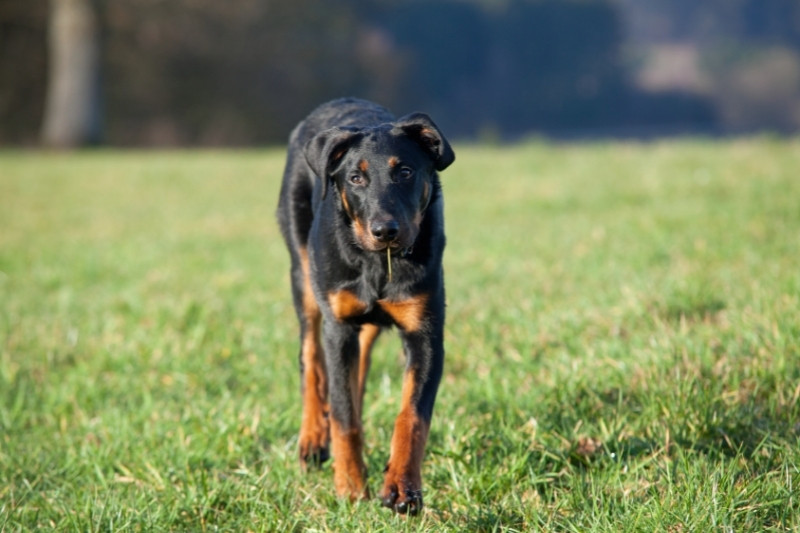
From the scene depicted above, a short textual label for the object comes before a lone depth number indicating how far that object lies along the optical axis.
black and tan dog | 6.46
